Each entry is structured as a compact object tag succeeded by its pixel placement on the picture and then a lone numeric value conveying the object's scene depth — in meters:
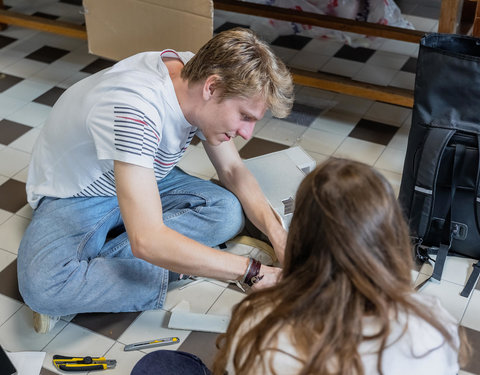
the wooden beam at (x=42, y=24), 3.15
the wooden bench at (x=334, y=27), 2.40
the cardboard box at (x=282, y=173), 2.08
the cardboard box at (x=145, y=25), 2.46
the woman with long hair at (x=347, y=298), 1.02
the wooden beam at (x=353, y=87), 2.69
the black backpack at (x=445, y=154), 1.98
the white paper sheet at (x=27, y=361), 1.74
